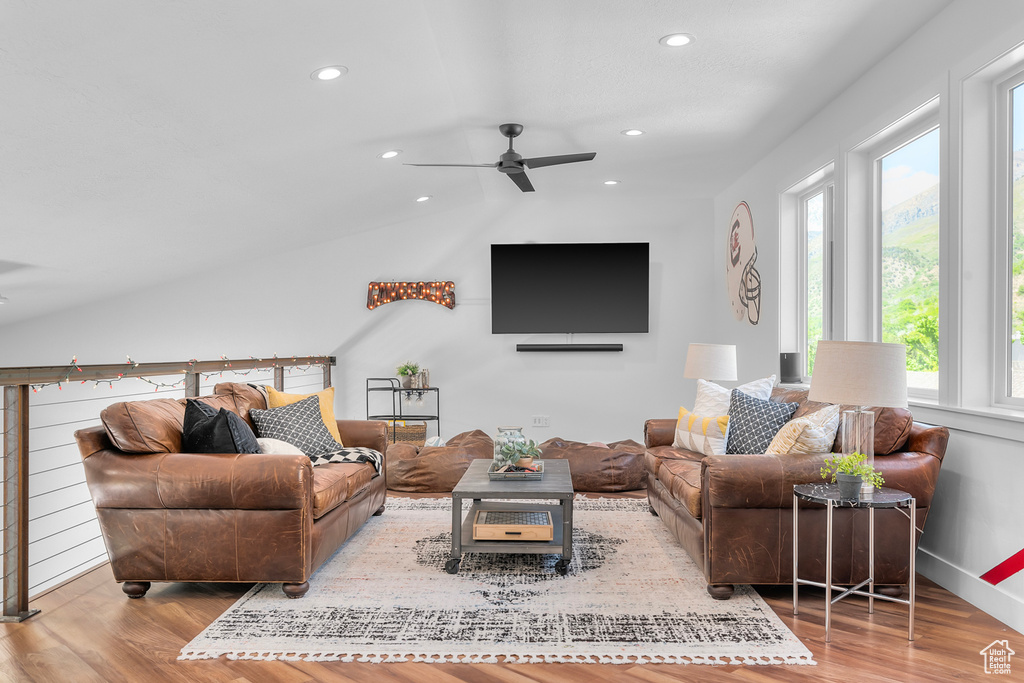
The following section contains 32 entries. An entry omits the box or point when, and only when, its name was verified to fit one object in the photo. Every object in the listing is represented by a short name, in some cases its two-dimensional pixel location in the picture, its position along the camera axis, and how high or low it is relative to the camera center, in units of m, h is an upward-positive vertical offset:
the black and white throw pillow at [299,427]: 3.77 -0.48
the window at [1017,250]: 2.81 +0.37
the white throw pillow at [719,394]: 4.10 -0.34
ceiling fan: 4.31 +1.16
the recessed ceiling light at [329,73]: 3.38 +1.34
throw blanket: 3.81 -0.66
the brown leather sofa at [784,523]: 2.78 -0.76
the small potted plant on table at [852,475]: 2.54 -0.51
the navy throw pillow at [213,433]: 3.05 -0.41
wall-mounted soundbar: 7.06 -0.08
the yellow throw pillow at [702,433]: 3.95 -0.56
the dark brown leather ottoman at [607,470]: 5.13 -0.98
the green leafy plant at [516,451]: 3.59 -0.58
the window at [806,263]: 4.58 +0.55
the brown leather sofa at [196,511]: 2.82 -0.71
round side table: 2.47 -0.60
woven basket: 6.88 -0.93
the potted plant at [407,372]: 7.04 -0.32
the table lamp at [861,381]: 2.60 -0.16
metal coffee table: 3.18 -0.83
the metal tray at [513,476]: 3.43 -0.68
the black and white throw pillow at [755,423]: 3.58 -0.45
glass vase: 3.59 -0.56
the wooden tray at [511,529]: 3.24 -0.90
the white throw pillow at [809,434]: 2.99 -0.42
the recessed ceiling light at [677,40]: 3.28 +1.46
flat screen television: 7.01 +0.56
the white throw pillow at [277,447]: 3.41 -0.54
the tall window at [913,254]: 3.45 +0.45
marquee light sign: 7.20 +0.51
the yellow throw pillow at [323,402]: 4.09 -0.37
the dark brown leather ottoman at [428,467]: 5.13 -0.96
